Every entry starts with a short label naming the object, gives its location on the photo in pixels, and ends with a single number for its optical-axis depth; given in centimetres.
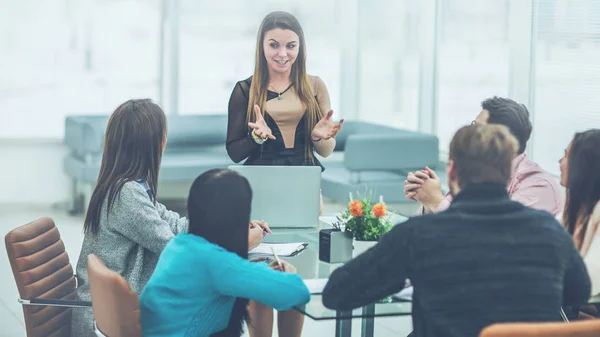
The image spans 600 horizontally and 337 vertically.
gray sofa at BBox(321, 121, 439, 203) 738
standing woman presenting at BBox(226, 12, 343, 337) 386
